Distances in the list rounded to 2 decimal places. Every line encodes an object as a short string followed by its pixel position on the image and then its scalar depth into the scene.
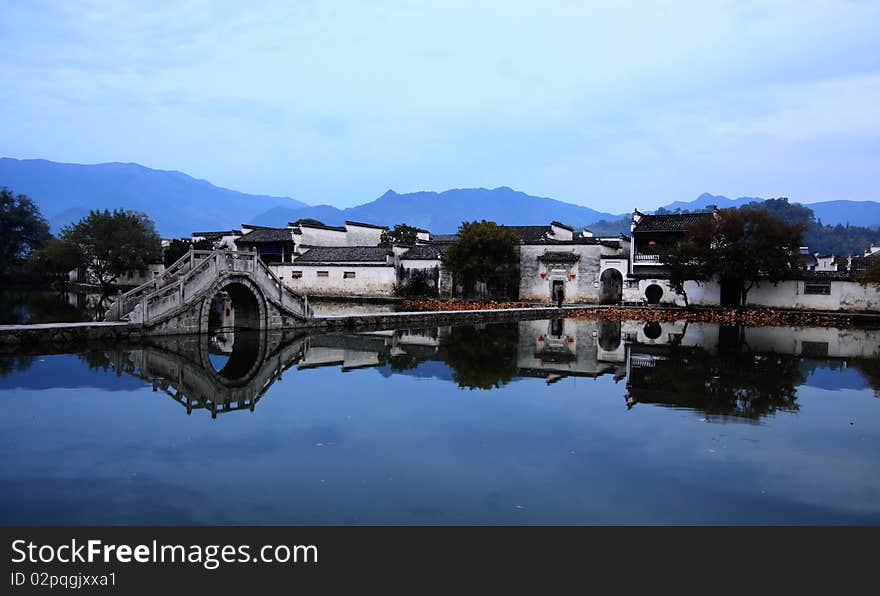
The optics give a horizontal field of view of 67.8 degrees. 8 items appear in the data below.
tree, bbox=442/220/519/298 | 40.06
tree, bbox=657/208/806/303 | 33.88
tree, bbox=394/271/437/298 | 43.19
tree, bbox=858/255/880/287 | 30.25
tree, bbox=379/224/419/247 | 58.25
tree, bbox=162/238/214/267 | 53.28
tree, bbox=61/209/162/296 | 48.62
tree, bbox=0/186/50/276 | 61.91
